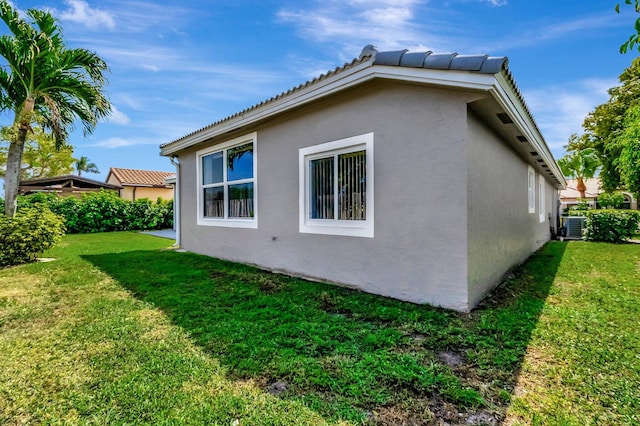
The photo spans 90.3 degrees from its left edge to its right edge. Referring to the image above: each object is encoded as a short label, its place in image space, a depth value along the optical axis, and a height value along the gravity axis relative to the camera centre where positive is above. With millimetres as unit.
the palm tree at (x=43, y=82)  8203 +3728
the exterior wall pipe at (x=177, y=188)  10711 +879
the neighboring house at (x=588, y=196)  32406 +1659
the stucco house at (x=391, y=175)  4445 +658
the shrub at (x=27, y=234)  8086 -512
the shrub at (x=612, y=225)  13219 -629
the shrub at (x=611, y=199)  26406 +952
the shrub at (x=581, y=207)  17508 +235
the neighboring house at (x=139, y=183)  30661 +2979
